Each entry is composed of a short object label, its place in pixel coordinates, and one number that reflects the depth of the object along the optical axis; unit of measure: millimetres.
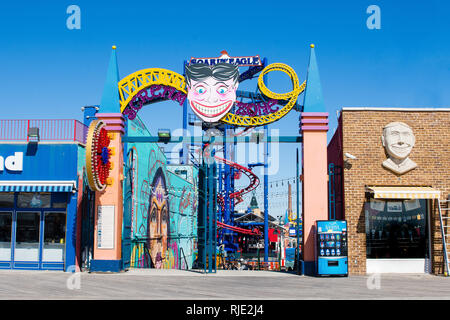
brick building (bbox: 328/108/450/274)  17188
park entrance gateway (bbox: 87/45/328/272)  17156
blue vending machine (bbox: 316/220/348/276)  16016
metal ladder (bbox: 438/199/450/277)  16659
